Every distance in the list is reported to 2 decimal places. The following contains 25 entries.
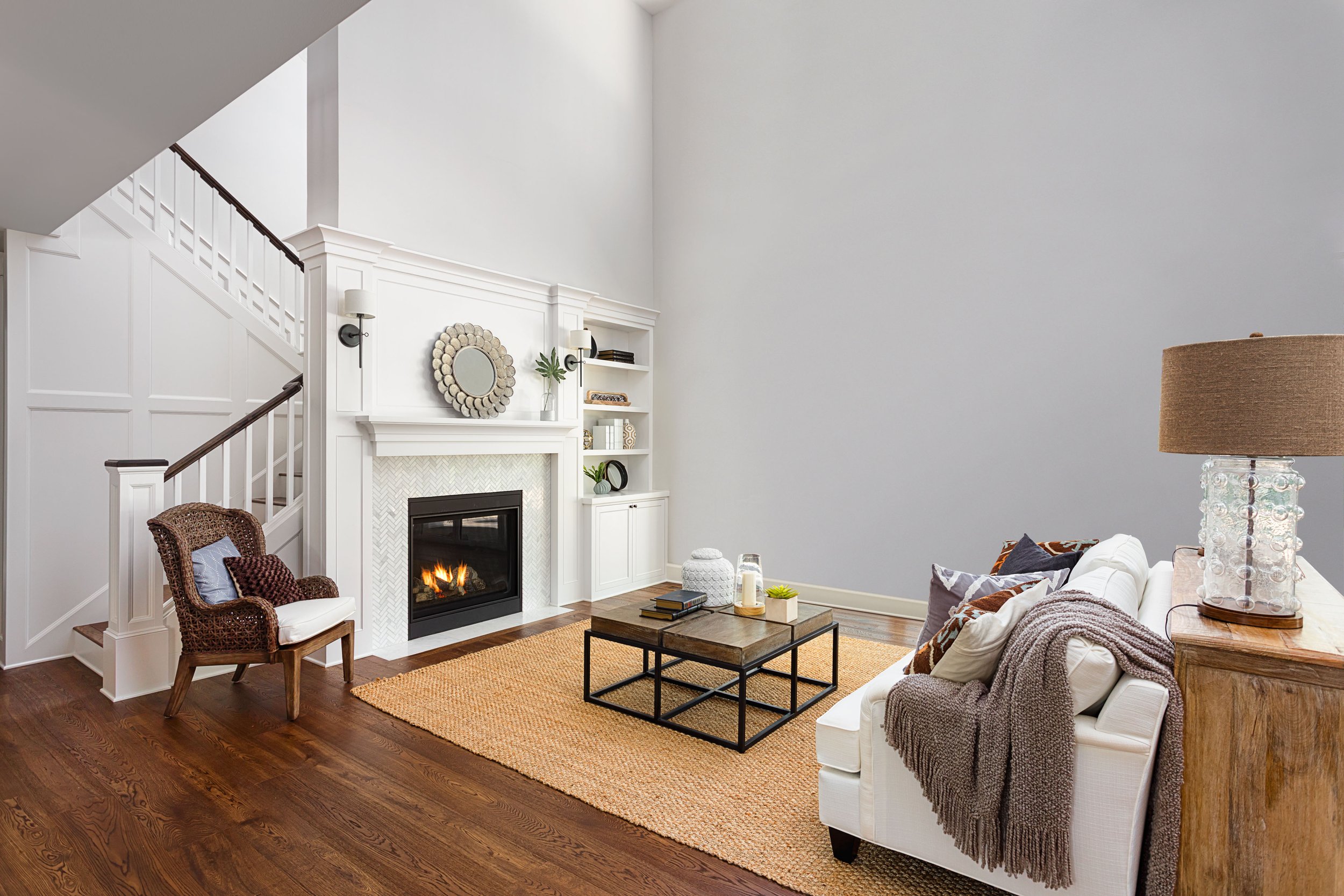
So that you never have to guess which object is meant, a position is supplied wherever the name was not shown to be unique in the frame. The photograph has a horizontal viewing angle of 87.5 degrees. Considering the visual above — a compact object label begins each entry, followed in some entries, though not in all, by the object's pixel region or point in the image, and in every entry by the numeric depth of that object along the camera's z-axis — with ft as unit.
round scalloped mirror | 14.38
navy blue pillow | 9.26
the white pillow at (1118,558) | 7.95
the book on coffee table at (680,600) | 10.69
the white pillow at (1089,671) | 5.36
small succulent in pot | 10.25
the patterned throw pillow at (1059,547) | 10.12
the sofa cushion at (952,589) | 8.29
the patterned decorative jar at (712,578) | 11.36
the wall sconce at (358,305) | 12.35
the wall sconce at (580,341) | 16.67
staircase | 10.76
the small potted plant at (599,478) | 18.37
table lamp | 5.17
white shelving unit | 17.84
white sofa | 5.29
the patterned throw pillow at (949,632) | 6.44
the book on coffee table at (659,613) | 10.46
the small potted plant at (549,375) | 16.39
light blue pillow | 10.18
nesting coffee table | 9.09
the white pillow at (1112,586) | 6.73
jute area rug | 6.81
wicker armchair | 9.89
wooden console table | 4.95
